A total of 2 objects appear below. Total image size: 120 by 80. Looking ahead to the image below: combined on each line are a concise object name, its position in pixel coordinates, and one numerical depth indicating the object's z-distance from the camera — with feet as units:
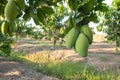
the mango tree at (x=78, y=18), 3.82
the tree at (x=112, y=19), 27.48
